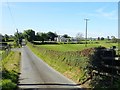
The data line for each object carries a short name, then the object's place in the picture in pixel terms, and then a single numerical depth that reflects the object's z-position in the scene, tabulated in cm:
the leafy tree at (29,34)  7876
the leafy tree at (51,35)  9416
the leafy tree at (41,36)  7970
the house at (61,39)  8536
